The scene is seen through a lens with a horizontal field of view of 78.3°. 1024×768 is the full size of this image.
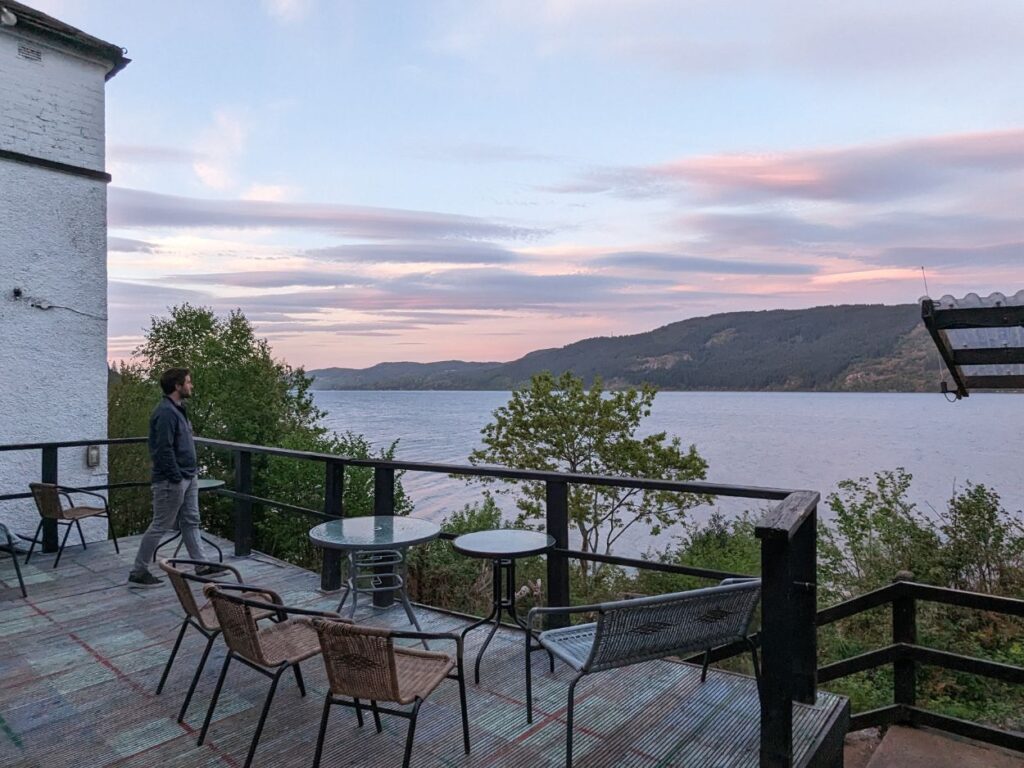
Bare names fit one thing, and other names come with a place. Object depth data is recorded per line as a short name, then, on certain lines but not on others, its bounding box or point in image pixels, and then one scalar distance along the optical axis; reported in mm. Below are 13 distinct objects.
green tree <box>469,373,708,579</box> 18252
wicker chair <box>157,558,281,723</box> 2709
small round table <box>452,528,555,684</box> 3090
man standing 4531
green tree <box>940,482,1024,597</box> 9172
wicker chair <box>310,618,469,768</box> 2090
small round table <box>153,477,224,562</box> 5422
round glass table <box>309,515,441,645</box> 3219
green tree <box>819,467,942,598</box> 9828
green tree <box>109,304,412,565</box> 11227
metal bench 2184
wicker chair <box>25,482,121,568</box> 5148
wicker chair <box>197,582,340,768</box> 2369
